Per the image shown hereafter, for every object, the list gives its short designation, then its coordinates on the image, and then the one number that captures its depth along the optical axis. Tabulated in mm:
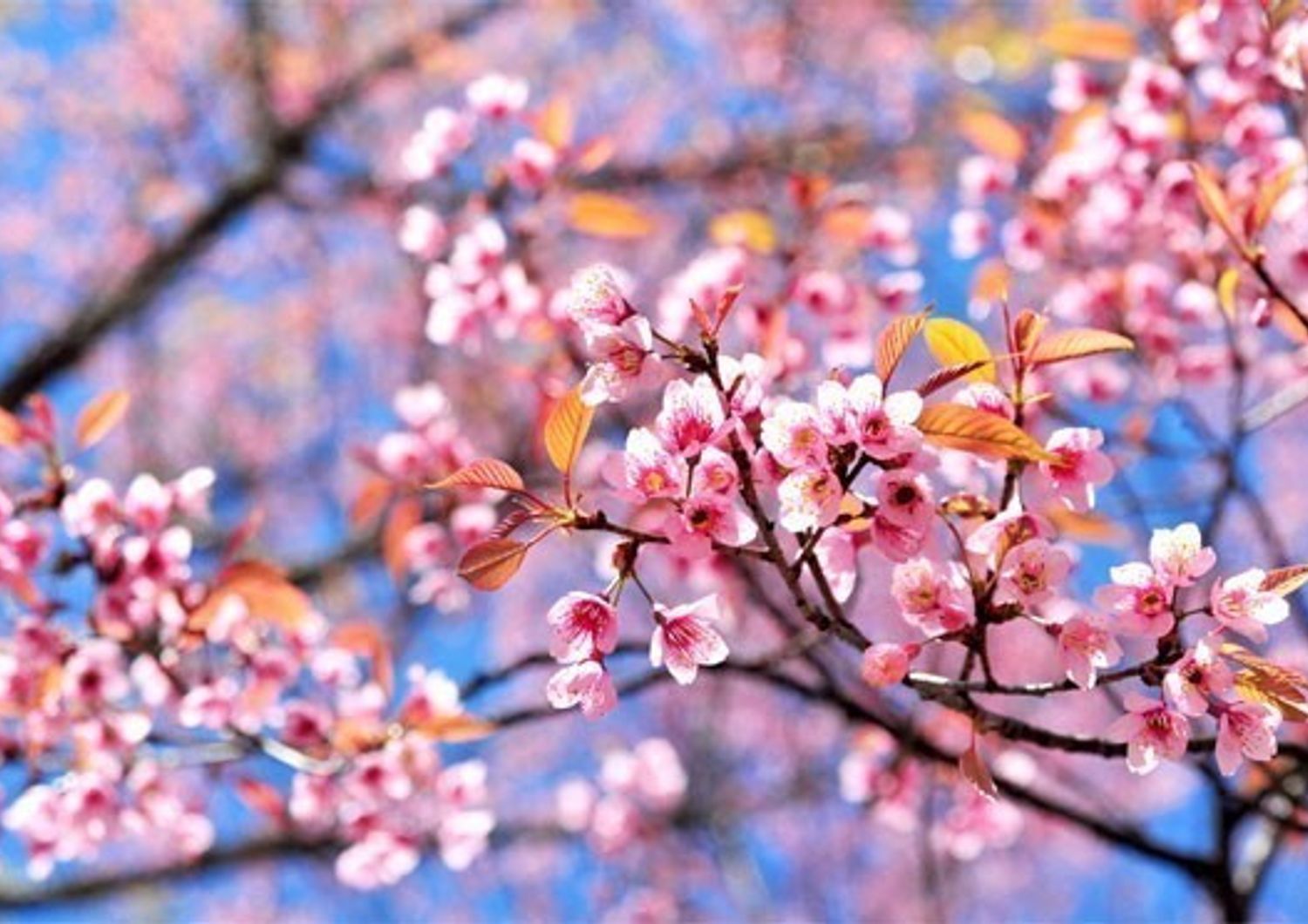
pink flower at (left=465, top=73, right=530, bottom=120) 2489
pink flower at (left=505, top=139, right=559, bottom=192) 2478
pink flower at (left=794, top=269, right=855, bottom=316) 2506
